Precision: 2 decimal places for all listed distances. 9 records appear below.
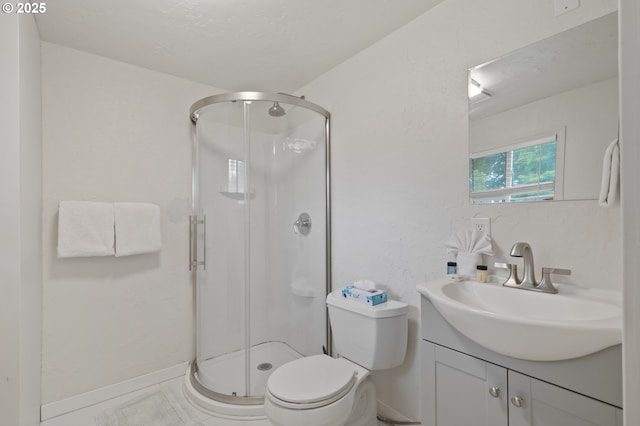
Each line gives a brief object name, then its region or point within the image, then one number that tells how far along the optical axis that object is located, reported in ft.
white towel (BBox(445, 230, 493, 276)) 4.18
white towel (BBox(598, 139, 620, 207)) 3.20
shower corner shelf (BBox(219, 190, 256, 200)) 6.46
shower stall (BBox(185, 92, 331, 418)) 6.41
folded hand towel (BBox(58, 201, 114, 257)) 5.68
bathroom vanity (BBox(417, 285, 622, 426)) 2.46
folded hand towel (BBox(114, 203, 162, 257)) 6.22
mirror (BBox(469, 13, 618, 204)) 3.36
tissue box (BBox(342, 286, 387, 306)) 4.84
